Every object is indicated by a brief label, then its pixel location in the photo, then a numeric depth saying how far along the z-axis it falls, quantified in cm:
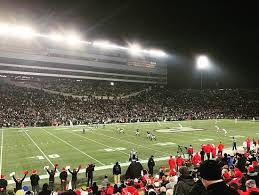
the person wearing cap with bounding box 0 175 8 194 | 888
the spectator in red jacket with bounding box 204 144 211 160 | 1410
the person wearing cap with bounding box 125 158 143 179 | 1051
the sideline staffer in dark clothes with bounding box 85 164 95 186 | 1078
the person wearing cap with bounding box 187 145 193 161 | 1414
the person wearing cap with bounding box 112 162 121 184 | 1064
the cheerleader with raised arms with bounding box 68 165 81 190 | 1031
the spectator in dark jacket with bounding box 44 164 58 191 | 1010
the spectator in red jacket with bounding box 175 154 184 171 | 1112
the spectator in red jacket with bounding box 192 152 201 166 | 1169
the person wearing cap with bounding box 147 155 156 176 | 1170
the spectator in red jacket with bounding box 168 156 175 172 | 1087
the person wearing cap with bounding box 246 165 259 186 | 560
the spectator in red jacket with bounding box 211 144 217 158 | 1390
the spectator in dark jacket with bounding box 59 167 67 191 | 1004
